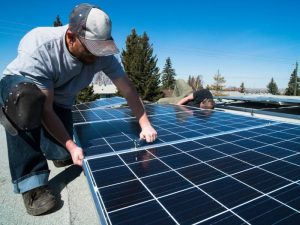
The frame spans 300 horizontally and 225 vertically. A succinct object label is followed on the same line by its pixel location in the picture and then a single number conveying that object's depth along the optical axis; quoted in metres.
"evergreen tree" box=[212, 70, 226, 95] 60.45
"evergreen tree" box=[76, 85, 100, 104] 28.62
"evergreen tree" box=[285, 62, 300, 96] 58.81
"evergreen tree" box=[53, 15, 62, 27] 25.45
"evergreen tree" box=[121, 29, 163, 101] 34.16
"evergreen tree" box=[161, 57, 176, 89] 63.66
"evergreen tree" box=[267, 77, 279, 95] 89.78
